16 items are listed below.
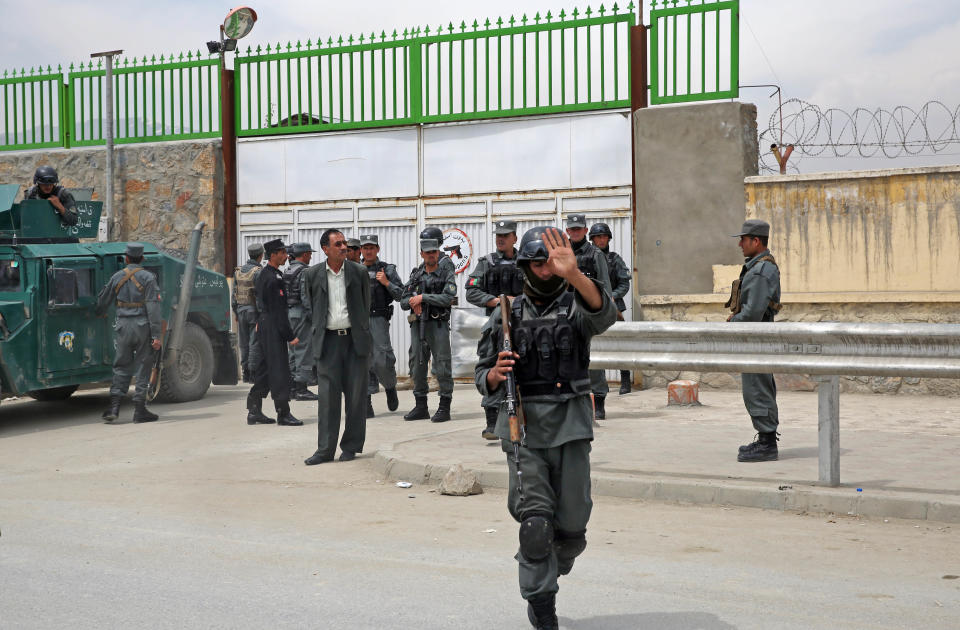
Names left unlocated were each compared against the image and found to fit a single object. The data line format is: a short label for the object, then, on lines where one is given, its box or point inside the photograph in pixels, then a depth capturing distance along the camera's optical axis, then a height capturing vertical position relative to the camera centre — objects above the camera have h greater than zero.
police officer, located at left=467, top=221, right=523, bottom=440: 9.51 +0.12
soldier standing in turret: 12.87 +1.16
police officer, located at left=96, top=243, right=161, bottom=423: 12.08 -0.32
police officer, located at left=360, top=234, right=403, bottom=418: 11.80 -0.11
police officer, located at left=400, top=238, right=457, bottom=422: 11.30 -0.28
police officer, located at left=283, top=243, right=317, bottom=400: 13.15 -0.34
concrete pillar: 13.64 +1.23
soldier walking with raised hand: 4.52 -0.40
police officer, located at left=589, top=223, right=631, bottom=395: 12.37 +0.29
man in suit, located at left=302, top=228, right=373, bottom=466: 9.20 -0.43
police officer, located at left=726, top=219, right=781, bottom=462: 8.13 -0.14
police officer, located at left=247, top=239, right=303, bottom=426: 11.24 -0.49
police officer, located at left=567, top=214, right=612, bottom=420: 10.29 +0.26
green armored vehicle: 11.67 -0.21
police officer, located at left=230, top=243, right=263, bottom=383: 13.53 -0.06
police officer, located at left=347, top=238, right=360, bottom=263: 12.06 +0.47
